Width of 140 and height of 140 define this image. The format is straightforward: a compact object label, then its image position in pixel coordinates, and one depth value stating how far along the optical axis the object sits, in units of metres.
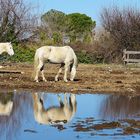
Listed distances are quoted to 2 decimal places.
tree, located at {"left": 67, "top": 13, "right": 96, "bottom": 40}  74.07
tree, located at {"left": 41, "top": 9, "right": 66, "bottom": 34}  65.29
